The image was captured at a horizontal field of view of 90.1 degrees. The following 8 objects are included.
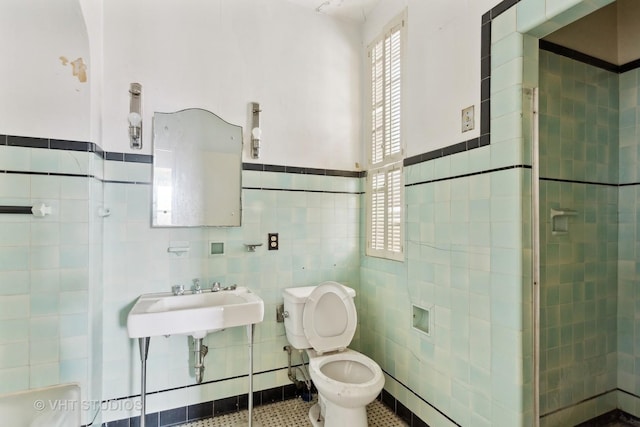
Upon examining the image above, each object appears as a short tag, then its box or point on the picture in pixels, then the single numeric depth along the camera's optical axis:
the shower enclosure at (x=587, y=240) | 1.78
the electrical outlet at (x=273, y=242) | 2.26
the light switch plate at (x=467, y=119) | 1.58
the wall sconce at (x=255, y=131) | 2.20
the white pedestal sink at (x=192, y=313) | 1.58
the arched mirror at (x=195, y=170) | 1.99
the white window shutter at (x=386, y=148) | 2.14
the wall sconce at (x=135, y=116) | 1.89
